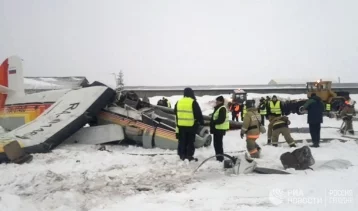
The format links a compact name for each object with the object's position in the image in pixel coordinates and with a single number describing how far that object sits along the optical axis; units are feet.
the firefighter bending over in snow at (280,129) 27.66
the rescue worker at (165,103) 59.96
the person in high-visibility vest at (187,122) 22.45
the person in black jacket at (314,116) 28.86
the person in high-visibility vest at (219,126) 22.53
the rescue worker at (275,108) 35.33
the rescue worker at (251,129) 23.31
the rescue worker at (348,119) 36.63
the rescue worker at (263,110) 51.34
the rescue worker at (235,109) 59.77
